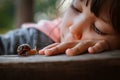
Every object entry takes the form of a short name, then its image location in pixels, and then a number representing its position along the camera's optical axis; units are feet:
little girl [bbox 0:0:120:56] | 2.71
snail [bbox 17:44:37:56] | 2.59
